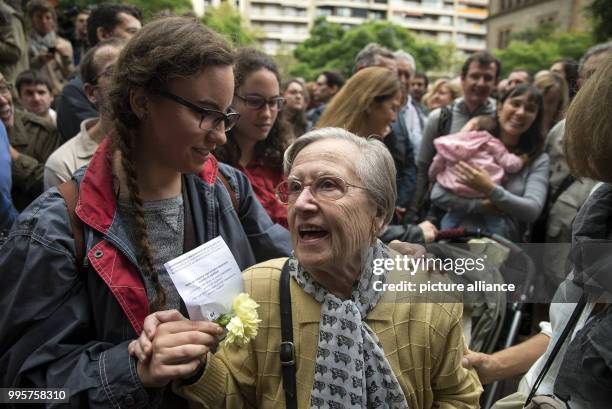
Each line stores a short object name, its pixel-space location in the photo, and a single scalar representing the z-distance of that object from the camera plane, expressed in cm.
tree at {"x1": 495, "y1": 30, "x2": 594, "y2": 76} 3947
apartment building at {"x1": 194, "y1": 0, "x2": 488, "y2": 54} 10219
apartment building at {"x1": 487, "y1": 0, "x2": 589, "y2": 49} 5319
